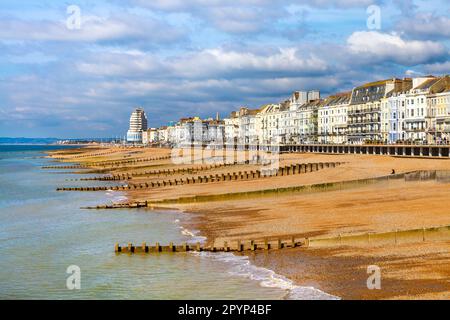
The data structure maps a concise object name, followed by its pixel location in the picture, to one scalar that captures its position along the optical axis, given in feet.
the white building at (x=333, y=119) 472.03
